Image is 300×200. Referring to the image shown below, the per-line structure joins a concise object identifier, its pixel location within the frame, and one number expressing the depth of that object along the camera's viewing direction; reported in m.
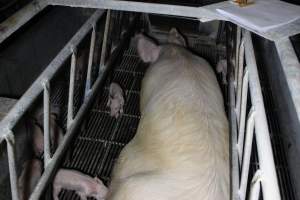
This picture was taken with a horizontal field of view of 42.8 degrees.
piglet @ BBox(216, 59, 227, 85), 3.02
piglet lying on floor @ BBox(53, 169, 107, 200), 2.15
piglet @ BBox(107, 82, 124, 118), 2.83
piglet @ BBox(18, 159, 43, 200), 1.93
